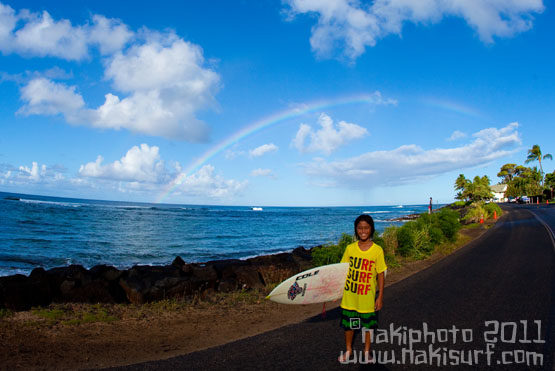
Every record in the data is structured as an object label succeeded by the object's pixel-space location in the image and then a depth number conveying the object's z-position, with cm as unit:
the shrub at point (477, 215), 3272
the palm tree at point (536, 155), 9131
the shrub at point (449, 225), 1644
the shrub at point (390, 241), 1257
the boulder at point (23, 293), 648
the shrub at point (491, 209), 3706
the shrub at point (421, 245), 1276
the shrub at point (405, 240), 1290
